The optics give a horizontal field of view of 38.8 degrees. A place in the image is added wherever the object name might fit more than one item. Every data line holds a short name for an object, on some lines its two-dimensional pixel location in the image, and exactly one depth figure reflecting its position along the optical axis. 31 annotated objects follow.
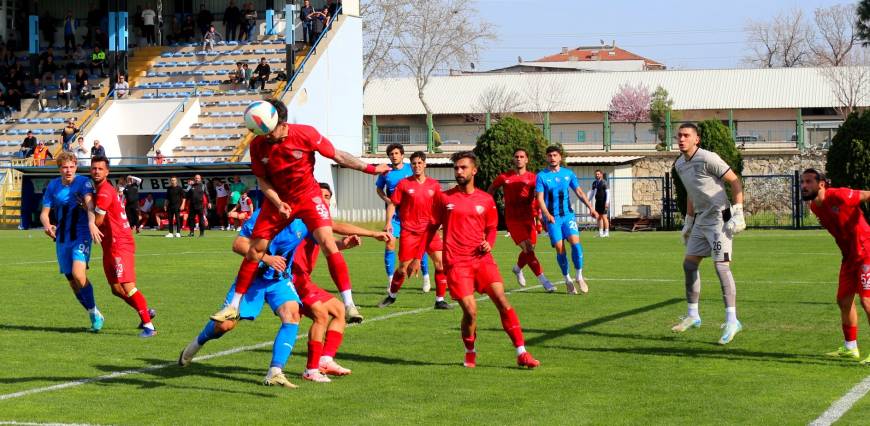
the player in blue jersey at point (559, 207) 18.81
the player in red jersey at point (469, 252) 11.09
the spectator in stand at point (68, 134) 48.72
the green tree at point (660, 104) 82.50
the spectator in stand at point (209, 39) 56.31
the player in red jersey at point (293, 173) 10.41
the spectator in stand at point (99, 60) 54.72
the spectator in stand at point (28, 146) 49.94
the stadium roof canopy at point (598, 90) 88.31
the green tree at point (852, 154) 39.59
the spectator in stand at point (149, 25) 57.78
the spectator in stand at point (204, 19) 58.00
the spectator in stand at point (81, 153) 47.62
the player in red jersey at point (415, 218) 16.55
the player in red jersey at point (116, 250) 13.80
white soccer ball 10.16
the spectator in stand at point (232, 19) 56.75
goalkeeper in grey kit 12.69
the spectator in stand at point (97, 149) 44.83
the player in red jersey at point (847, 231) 11.20
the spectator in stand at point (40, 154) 48.28
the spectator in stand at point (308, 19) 54.69
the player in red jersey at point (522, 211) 18.44
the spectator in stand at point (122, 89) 53.19
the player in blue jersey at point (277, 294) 10.04
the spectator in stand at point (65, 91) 53.53
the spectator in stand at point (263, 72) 51.94
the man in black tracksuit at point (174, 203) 39.28
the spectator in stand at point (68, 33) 57.72
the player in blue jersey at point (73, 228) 13.91
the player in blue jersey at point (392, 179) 17.72
